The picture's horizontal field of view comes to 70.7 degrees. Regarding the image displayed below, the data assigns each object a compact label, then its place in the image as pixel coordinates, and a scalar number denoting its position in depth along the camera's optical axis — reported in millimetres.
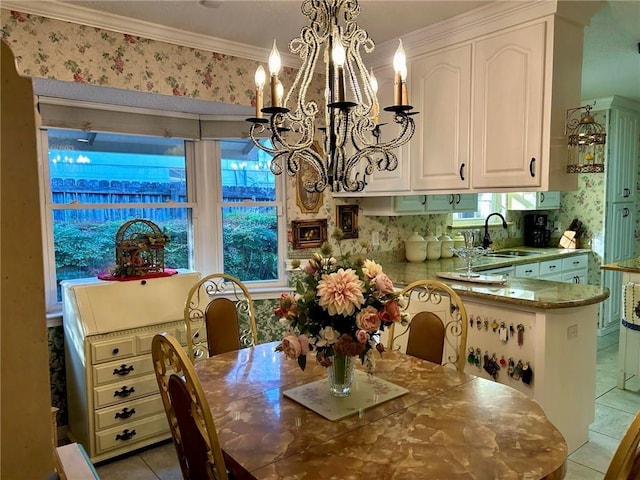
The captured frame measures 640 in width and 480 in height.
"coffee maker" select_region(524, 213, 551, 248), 4945
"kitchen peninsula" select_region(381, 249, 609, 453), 2264
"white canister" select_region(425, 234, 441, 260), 3795
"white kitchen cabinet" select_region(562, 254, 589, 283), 4355
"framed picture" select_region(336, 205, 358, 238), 3539
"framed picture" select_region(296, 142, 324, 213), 3365
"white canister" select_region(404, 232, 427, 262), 3719
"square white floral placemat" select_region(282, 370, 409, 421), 1453
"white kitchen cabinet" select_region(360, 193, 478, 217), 3428
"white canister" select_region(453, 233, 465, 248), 4055
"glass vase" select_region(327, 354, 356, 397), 1521
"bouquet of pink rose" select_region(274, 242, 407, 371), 1354
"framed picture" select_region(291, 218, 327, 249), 3396
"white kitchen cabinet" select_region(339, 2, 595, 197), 2303
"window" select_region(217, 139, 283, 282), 3275
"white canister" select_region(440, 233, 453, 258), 3881
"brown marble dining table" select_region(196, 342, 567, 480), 1139
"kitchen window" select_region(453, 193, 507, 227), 4395
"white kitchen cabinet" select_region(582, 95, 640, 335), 4527
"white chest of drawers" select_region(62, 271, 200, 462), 2381
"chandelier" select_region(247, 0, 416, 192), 1611
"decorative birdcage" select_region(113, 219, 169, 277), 2666
